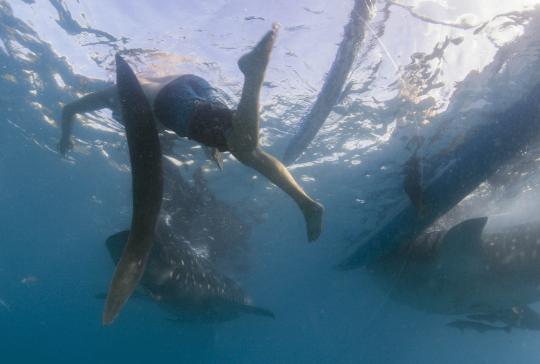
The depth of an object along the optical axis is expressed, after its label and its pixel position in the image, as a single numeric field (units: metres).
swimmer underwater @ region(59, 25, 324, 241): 3.22
